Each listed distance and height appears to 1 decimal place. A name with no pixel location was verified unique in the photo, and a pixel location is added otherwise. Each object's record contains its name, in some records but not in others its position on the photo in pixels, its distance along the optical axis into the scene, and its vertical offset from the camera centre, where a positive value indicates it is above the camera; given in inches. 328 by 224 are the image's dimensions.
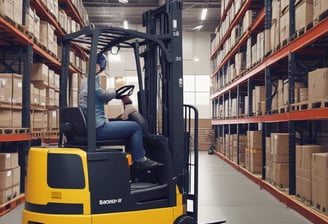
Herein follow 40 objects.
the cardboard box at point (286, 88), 280.2 +25.5
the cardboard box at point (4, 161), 256.1 -23.5
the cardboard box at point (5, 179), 253.6 -34.4
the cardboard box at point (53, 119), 371.6 +4.2
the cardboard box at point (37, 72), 335.3 +42.1
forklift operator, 161.6 -1.6
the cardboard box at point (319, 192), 211.3 -35.6
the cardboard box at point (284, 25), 280.2 +69.3
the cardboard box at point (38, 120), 322.0 +2.9
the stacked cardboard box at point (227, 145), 569.6 -29.5
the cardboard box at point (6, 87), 255.8 +22.8
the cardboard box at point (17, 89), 269.9 +23.3
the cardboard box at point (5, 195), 251.0 -44.6
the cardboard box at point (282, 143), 295.9 -13.1
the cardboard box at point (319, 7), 212.4 +62.5
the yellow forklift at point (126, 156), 148.6 -12.4
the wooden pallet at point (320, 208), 213.8 -44.7
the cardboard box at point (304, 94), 254.6 +19.2
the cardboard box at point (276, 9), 304.8 +88.0
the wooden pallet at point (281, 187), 299.3 -45.7
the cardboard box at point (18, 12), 267.7 +74.4
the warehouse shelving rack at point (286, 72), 226.7 +47.3
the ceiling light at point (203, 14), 804.2 +222.8
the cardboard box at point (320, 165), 210.4 -21.3
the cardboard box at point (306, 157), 239.9 -19.1
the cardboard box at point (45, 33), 348.3 +77.8
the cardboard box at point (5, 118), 260.3 +3.5
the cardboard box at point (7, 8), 244.1 +70.4
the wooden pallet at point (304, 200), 239.6 -45.6
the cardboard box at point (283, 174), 300.4 -36.0
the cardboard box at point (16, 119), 272.4 +3.0
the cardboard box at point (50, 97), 362.0 +23.6
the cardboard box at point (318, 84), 216.4 +22.3
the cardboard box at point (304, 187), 238.0 -37.7
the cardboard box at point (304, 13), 242.7 +67.0
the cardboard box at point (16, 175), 270.5 -34.5
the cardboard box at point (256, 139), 386.9 -13.6
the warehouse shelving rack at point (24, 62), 257.4 +46.5
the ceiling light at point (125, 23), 861.8 +212.2
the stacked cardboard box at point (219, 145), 684.5 -36.7
